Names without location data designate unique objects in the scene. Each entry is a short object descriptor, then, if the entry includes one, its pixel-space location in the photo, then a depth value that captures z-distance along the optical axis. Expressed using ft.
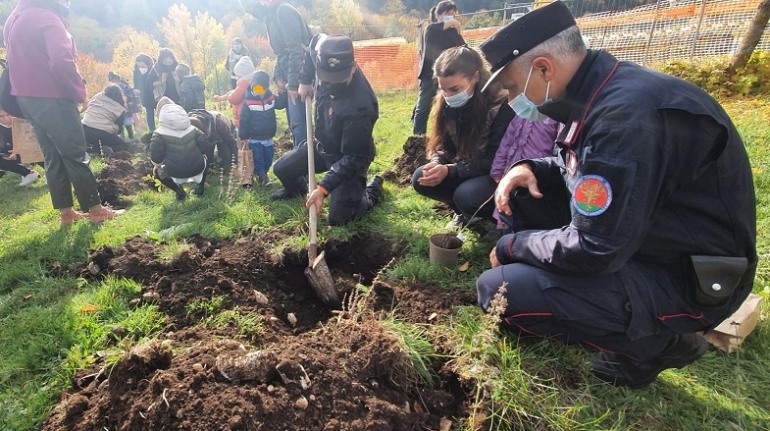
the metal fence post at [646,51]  28.16
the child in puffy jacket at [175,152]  16.40
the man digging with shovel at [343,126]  11.80
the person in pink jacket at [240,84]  20.61
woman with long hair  10.44
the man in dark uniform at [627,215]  5.08
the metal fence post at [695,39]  26.27
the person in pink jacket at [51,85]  12.72
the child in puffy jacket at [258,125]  18.11
